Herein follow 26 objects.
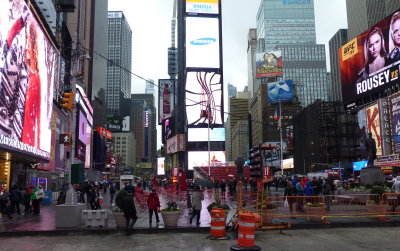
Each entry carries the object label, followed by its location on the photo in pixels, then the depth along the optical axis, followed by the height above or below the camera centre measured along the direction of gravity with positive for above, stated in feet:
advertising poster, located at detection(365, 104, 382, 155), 179.93 +24.02
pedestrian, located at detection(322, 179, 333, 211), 75.50 -2.76
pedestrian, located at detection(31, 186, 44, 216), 65.98 -3.38
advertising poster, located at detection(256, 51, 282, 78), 391.65 +114.31
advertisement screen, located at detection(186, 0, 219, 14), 314.96 +139.85
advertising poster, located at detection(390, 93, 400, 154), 166.30 +23.34
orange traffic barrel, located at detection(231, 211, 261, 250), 34.78 -5.42
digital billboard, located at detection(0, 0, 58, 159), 70.95 +21.35
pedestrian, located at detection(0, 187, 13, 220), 61.09 -3.40
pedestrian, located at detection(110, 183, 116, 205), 91.66 -3.34
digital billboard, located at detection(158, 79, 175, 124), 467.27 +99.61
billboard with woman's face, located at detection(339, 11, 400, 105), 161.79 +52.20
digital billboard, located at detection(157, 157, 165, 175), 486.92 +13.32
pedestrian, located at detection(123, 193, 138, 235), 44.65 -3.99
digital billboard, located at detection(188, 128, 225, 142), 299.99 +32.83
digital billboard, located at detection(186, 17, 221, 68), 305.12 +105.42
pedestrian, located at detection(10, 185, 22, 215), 64.49 -2.95
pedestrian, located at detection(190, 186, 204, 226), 49.19 -3.41
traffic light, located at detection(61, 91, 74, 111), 46.34 +9.36
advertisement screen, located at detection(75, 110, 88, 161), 225.11 +25.38
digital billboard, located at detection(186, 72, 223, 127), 299.99 +62.51
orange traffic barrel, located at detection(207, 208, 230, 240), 41.22 -5.44
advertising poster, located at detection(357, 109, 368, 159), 194.57 +26.29
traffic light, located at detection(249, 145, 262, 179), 56.75 +1.83
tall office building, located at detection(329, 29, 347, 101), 570.87 +178.26
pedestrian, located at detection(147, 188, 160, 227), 50.42 -3.39
